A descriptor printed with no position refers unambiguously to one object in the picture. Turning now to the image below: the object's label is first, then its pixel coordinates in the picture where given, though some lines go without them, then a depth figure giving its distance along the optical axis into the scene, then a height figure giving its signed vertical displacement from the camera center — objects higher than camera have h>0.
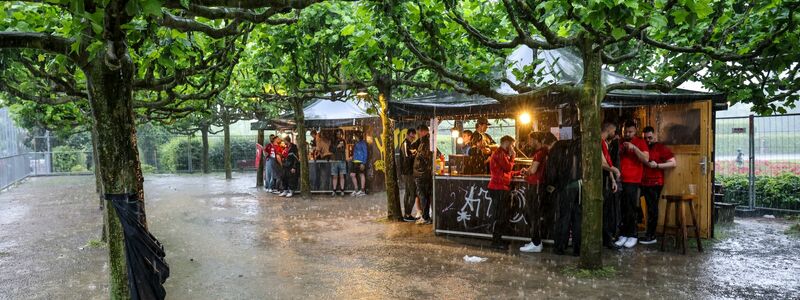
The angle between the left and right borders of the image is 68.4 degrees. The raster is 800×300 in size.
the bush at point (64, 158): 34.31 -0.51
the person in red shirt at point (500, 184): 8.82 -0.63
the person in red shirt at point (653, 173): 8.91 -0.50
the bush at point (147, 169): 34.66 -1.23
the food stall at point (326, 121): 18.55 +0.77
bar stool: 8.40 -1.13
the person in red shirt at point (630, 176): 8.83 -0.54
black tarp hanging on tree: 4.64 -0.85
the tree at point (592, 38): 5.62 +1.22
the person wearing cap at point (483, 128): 12.01 +0.30
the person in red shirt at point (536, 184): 8.46 -0.64
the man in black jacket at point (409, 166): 11.64 -0.44
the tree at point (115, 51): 4.13 +0.74
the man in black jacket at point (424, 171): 11.27 -0.53
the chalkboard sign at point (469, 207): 9.16 -1.05
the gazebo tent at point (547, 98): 9.09 +0.71
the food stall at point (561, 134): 9.16 +0.10
